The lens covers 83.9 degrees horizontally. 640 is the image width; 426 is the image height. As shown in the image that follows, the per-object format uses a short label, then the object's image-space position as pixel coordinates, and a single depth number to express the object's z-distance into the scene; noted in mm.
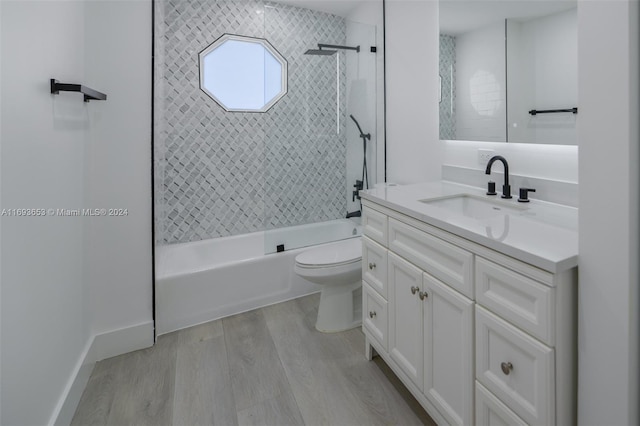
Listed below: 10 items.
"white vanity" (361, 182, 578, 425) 903
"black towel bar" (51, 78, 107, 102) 1370
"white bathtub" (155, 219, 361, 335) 2293
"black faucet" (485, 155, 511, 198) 1679
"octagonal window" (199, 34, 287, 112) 3000
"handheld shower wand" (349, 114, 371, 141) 2997
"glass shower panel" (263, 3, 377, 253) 2799
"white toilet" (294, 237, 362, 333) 2172
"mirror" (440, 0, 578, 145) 1491
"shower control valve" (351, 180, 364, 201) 3066
